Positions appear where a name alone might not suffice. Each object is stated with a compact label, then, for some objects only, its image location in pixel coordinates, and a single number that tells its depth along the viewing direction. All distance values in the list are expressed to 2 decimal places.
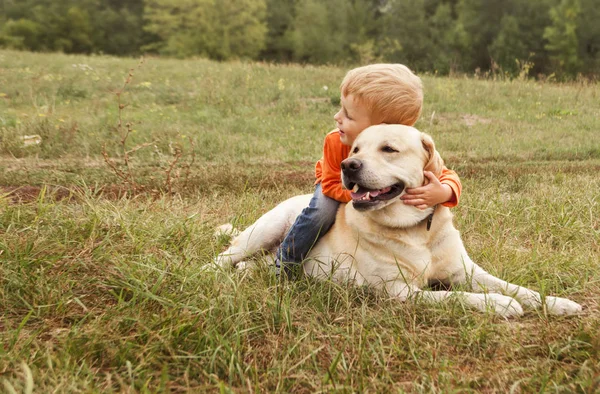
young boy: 2.55
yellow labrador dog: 2.31
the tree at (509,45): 29.72
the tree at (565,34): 28.08
